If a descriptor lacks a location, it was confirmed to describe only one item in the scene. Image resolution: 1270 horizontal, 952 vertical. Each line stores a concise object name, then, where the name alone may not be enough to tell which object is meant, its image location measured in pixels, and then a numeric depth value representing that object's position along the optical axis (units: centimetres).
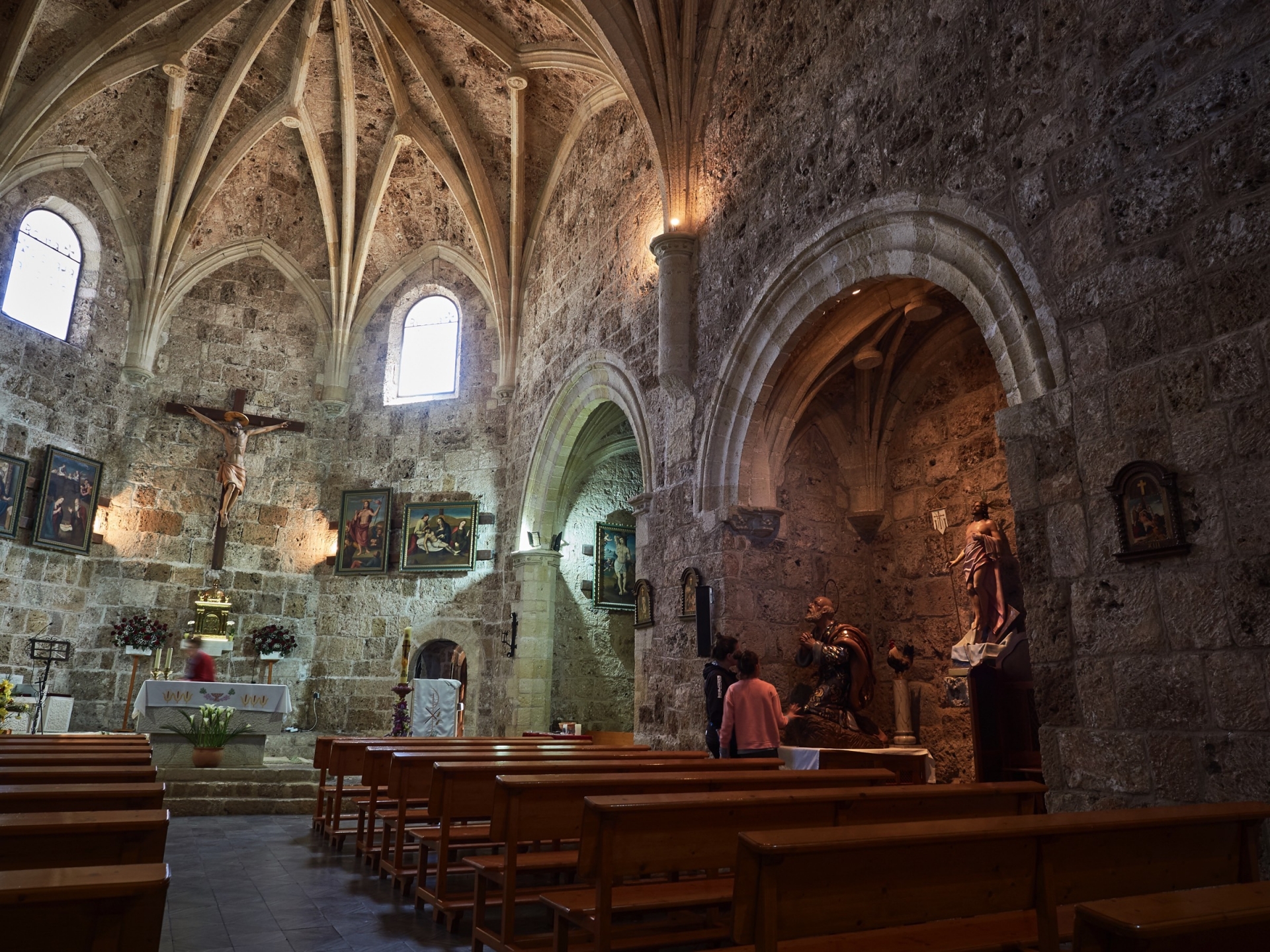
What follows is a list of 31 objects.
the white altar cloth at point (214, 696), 969
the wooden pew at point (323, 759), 759
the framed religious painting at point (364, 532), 1445
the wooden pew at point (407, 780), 522
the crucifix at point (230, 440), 1408
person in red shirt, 1034
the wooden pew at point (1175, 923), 150
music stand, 1129
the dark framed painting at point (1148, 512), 426
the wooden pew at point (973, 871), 227
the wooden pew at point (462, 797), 449
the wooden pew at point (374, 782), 611
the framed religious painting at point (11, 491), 1163
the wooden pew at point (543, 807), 369
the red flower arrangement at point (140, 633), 1248
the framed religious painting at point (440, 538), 1410
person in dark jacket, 697
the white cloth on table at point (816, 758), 695
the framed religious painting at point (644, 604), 930
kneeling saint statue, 784
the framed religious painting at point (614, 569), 1430
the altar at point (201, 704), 964
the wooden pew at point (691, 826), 298
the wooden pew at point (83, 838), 213
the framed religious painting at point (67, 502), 1221
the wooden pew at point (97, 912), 164
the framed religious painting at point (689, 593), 842
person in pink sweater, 629
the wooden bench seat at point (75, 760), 429
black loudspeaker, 809
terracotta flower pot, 945
